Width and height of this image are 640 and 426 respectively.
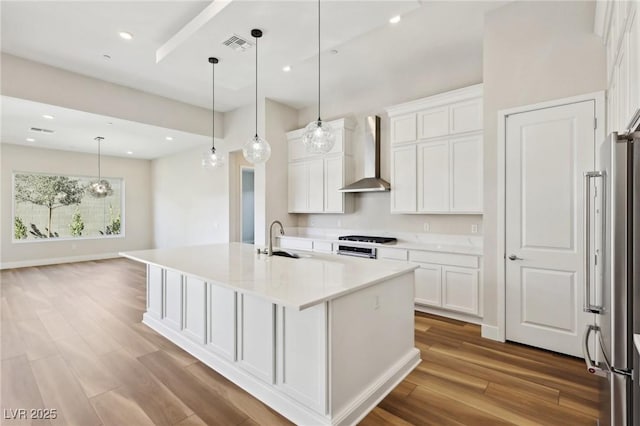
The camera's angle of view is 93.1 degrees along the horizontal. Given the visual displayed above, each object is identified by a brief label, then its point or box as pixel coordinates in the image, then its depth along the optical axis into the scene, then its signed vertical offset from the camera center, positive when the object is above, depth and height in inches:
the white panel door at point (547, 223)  103.5 -4.0
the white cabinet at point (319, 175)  193.6 +25.8
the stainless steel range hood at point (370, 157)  181.3 +33.7
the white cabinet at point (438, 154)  143.0 +29.8
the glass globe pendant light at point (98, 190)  275.9 +21.9
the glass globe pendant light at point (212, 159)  153.8 +27.8
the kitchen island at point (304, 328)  70.7 -32.4
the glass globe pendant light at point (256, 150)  125.3 +26.2
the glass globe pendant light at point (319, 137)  109.7 +27.6
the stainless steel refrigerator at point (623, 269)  46.3 -9.0
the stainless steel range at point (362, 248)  164.7 -19.6
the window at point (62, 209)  272.1 +4.5
